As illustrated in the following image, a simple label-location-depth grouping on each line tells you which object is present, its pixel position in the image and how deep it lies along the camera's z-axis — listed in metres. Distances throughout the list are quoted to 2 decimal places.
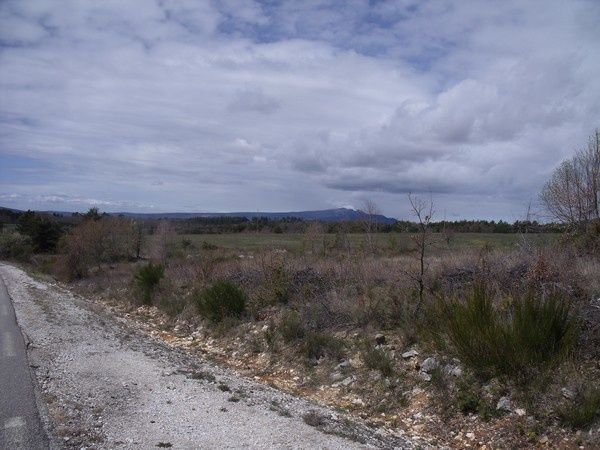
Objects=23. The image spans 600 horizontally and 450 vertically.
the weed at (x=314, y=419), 6.91
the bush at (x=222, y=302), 15.07
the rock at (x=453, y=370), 8.06
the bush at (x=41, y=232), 66.12
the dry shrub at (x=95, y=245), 37.50
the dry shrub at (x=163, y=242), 39.94
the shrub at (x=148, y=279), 21.27
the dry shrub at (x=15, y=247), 58.47
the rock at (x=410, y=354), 9.22
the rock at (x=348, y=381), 9.31
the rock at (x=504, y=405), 6.98
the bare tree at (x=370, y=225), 26.98
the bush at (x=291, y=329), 11.86
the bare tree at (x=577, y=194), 16.19
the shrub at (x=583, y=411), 6.15
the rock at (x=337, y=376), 9.65
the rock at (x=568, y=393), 6.57
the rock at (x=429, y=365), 8.48
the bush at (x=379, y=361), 8.99
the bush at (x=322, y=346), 10.52
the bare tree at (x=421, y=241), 10.81
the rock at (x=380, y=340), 10.23
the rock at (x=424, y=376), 8.35
